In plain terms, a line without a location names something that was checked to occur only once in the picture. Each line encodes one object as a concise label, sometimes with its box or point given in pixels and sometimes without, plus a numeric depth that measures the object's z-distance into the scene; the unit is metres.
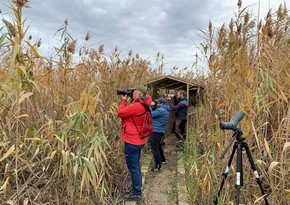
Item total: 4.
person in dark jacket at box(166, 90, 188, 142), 6.22
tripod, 1.98
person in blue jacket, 4.64
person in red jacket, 3.28
